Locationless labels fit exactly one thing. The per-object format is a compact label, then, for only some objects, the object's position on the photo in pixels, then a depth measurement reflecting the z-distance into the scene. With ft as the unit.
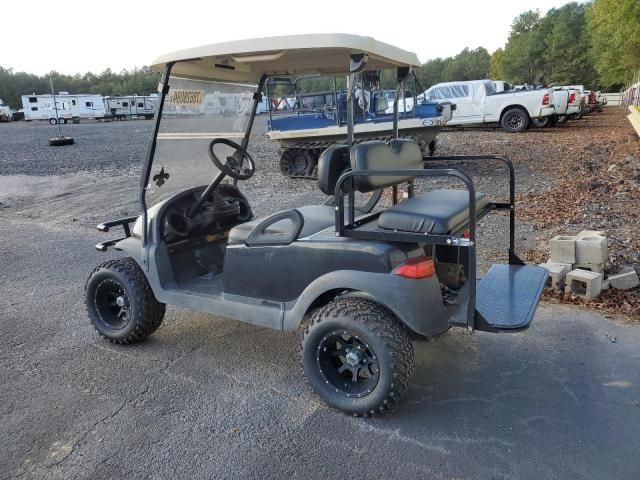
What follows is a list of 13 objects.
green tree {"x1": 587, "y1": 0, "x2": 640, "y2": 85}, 66.44
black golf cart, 8.69
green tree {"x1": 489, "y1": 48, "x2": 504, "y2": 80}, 195.72
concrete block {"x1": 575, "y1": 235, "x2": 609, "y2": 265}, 13.76
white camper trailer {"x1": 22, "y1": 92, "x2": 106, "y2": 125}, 147.84
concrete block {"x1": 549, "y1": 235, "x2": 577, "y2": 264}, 14.01
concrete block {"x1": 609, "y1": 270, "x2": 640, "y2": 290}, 13.78
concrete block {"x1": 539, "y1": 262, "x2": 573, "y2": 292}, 13.84
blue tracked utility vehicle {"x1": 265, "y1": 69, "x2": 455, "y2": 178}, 35.14
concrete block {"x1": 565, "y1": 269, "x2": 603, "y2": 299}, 13.34
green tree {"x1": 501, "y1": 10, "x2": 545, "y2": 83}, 174.09
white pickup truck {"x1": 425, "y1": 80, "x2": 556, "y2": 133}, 57.06
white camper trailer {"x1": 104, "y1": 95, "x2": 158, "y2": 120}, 164.76
